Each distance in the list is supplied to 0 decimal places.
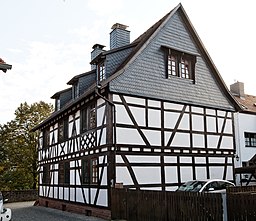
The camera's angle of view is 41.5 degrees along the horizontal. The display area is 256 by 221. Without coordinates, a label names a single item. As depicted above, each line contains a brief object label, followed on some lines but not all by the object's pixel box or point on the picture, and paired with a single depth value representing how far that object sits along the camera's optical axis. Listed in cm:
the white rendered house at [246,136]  2422
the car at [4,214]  989
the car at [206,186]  1386
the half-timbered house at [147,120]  1527
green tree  3469
